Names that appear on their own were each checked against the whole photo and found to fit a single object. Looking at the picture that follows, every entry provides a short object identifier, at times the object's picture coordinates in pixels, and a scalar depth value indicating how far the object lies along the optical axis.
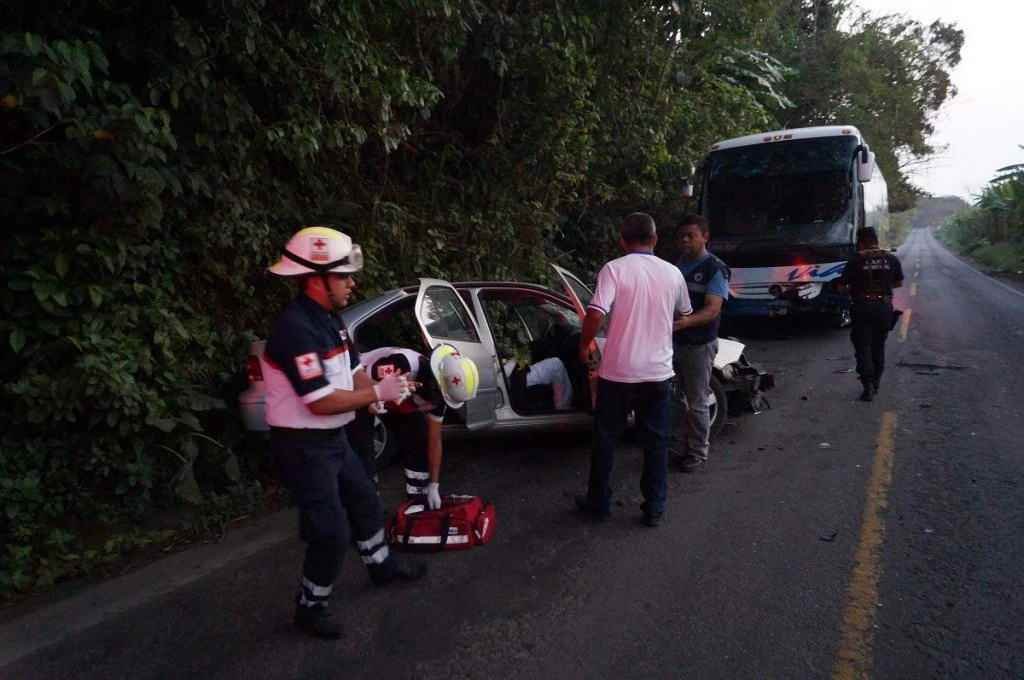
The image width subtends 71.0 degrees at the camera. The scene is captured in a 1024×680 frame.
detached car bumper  6.16
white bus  11.15
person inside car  5.74
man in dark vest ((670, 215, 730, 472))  5.25
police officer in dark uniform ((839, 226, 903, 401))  7.18
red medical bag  4.13
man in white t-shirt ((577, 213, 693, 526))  4.29
